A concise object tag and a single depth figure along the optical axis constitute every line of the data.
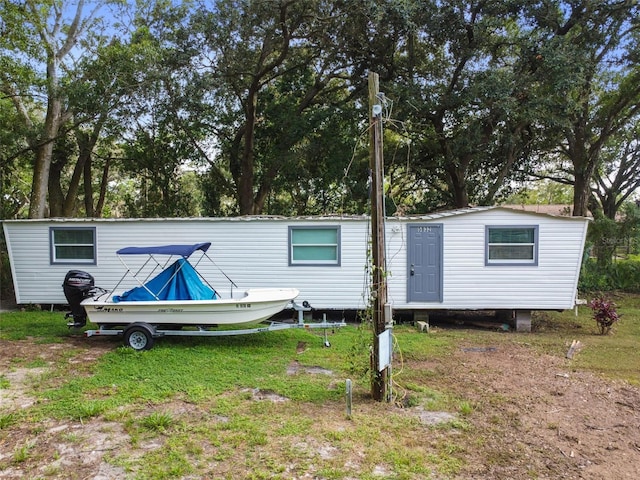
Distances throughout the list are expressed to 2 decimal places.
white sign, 4.48
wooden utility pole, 4.63
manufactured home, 9.06
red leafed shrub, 8.56
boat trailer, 6.68
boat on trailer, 6.70
